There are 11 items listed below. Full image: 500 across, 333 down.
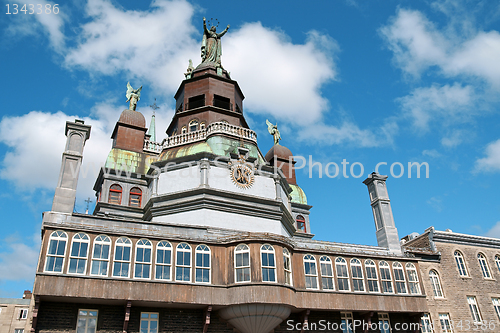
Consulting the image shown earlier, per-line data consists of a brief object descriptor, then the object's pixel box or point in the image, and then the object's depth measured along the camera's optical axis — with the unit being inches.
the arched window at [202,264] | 986.7
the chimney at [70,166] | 1024.9
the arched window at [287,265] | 1034.7
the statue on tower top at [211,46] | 1769.2
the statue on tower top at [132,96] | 1754.2
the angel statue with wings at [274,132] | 1930.4
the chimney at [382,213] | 1295.5
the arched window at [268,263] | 986.7
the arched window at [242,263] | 990.4
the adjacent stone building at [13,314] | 2026.3
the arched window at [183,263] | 973.8
